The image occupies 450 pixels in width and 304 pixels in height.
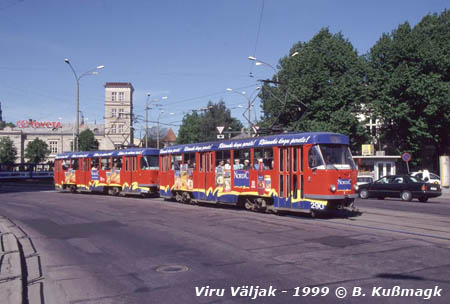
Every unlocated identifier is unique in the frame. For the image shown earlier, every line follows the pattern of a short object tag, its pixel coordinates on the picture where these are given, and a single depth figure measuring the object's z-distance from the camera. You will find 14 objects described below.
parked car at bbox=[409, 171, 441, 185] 32.26
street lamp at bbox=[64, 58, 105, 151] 34.67
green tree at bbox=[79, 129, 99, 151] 75.58
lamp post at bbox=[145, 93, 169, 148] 45.67
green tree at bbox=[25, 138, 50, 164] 82.94
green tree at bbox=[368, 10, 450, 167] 34.88
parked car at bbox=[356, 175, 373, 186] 28.90
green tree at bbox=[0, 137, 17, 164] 84.65
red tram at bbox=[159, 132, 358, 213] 14.31
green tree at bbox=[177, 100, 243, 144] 83.31
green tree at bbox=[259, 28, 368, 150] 39.25
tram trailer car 25.77
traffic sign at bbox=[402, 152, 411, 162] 31.21
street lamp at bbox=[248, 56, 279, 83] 30.27
